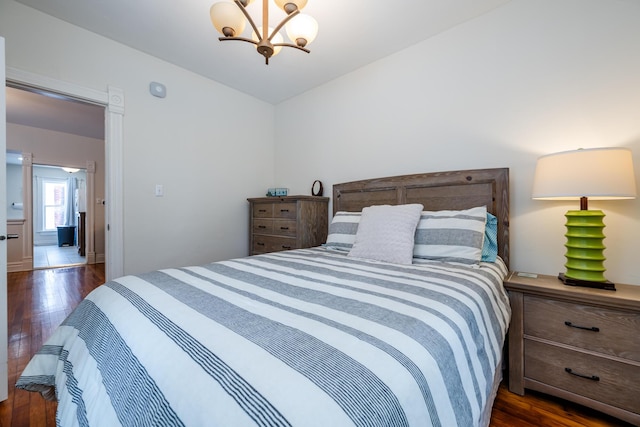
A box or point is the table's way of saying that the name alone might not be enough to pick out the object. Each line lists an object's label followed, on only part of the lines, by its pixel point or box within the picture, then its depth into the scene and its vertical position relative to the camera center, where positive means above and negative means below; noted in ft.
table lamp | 4.36 +0.37
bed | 1.56 -1.05
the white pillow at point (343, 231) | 6.96 -0.55
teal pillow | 5.66 -0.65
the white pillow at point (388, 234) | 5.53 -0.52
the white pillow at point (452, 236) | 5.25 -0.52
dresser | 8.54 -0.41
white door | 4.63 -0.79
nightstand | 4.11 -2.25
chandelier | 4.41 +3.26
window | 27.17 +0.78
